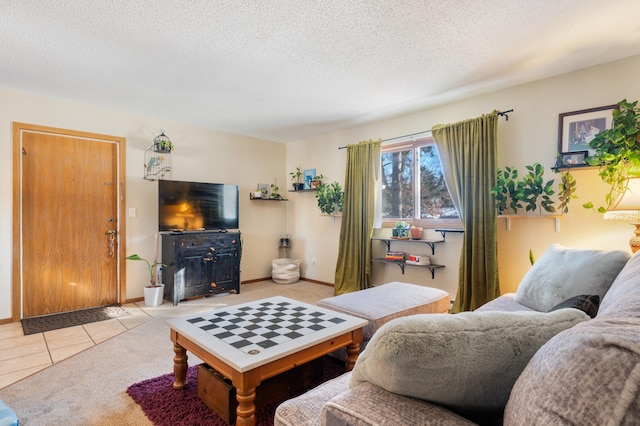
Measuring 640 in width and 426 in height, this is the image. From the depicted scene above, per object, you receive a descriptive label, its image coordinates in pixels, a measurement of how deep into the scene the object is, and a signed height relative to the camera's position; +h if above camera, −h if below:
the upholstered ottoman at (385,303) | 2.22 -0.70
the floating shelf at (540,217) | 3.03 -0.07
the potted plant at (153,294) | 3.97 -0.99
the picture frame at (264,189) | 5.42 +0.38
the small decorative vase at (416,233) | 3.95 -0.28
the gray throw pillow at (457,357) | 0.68 -0.31
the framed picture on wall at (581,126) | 2.77 +0.72
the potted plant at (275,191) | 5.52 +0.35
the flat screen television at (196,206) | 4.20 +0.08
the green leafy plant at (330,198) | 4.84 +0.19
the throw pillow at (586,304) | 1.25 -0.37
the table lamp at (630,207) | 2.26 +0.01
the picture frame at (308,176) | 5.41 +0.58
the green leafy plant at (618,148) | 2.41 +0.46
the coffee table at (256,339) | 1.49 -0.68
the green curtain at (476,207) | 3.26 +0.03
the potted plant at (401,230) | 4.02 -0.25
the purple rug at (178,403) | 1.73 -1.10
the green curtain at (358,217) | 4.39 -0.09
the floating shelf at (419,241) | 3.79 -0.38
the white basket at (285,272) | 5.29 -0.98
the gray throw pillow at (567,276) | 1.89 -0.42
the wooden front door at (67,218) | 3.53 -0.06
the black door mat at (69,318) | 3.23 -1.12
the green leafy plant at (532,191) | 2.90 +0.17
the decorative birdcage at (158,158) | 4.21 +0.72
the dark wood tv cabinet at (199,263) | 4.06 -0.68
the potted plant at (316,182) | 5.13 +0.45
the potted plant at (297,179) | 5.46 +0.55
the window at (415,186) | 3.94 +0.31
